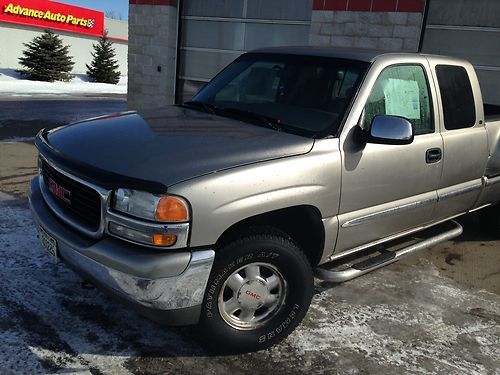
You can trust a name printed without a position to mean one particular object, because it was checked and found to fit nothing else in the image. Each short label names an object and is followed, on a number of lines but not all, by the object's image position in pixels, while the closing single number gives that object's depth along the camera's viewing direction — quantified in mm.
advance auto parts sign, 32812
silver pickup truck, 2555
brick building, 8828
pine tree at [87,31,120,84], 32906
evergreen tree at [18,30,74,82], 29188
